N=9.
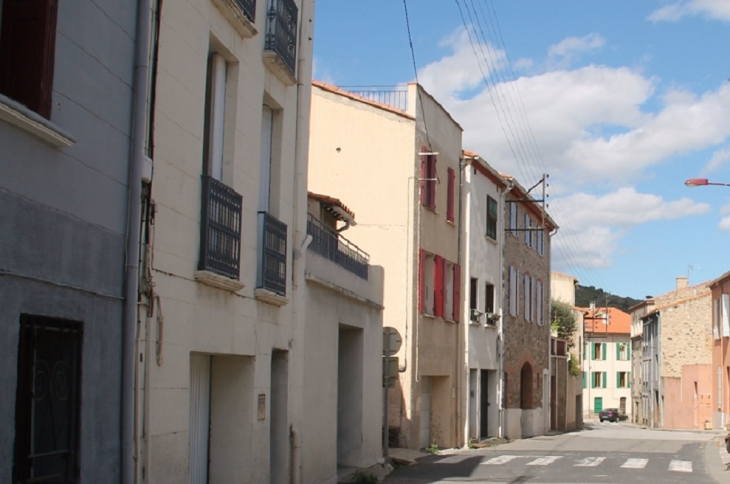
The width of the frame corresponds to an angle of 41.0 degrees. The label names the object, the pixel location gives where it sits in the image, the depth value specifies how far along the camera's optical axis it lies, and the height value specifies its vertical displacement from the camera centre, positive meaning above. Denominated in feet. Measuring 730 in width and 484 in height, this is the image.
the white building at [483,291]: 97.45 +7.94
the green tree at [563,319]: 184.64 +9.62
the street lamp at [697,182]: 66.23 +12.77
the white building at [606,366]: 293.02 +1.06
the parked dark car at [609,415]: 252.21 -11.57
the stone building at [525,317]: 112.98 +6.41
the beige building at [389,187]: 80.38 +14.69
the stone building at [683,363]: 180.55 +1.65
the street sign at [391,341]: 62.85 +1.60
